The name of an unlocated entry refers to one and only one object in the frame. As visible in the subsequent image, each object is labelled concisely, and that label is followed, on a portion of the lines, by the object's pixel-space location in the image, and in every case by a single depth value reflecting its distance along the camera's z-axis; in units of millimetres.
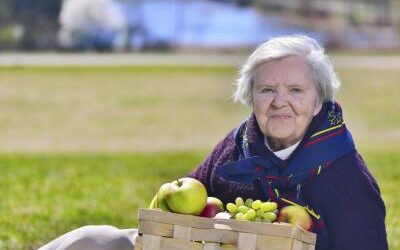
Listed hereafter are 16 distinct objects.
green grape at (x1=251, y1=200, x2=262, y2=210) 4105
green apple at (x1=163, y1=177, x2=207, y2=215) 4218
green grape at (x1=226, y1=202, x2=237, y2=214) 4183
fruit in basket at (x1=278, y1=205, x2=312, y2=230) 4242
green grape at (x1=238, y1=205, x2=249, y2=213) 4125
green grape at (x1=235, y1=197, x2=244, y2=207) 4249
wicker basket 3883
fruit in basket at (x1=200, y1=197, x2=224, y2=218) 4357
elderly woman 4402
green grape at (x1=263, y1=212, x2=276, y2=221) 4108
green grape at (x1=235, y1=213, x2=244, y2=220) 4090
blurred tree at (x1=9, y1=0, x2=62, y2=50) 49682
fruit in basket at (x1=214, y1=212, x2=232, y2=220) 4213
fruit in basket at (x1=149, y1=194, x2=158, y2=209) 4352
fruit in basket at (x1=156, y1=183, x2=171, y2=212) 4277
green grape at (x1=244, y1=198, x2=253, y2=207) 4222
